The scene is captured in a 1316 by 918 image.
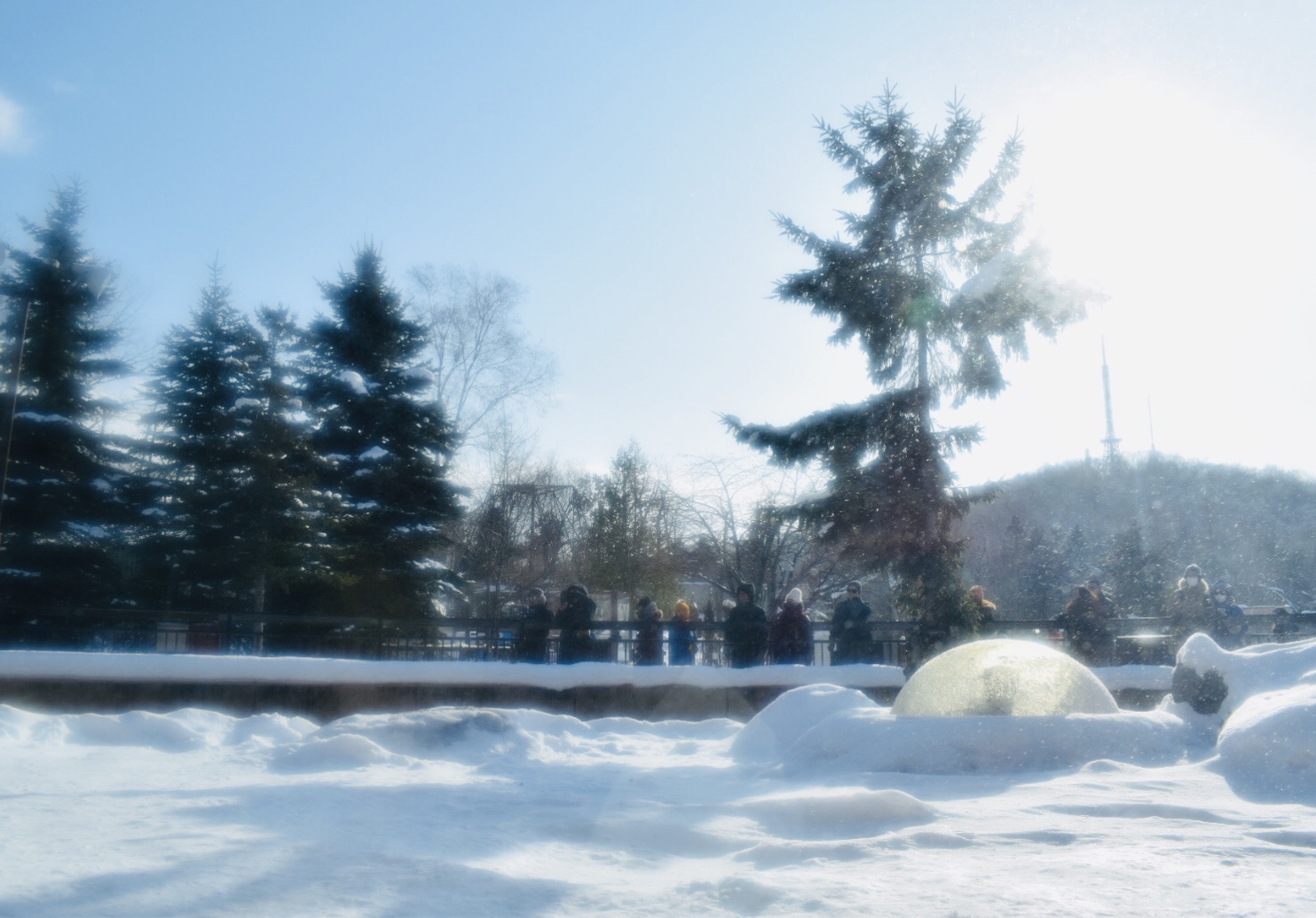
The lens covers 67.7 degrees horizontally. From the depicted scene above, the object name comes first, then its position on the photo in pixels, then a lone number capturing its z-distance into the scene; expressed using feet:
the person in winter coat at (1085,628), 43.45
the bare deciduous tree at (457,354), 93.25
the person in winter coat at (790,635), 40.68
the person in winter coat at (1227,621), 43.06
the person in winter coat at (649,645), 39.88
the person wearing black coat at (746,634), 40.68
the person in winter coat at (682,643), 39.81
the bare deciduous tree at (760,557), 102.47
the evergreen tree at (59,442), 60.44
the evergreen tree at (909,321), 53.83
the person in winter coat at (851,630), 42.01
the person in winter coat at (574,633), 39.04
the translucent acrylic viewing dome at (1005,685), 21.45
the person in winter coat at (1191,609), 43.27
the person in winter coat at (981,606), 48.80
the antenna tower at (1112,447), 192.44
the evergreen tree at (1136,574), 139.74
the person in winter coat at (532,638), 38.81
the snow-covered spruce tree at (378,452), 63.31
